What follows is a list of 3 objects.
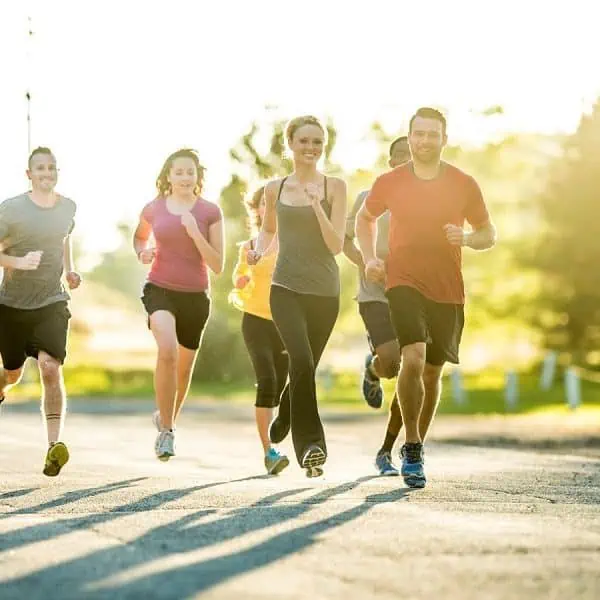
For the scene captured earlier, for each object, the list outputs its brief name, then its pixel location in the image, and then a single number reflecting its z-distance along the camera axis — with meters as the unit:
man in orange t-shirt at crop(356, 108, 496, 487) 9.23
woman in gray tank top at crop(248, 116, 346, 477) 9.54
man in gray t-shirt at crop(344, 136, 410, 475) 10.45
